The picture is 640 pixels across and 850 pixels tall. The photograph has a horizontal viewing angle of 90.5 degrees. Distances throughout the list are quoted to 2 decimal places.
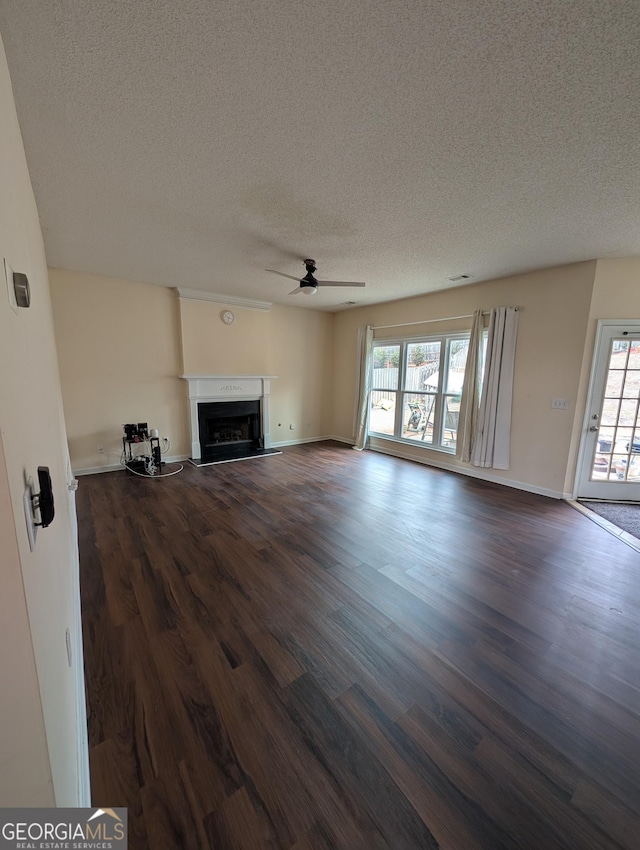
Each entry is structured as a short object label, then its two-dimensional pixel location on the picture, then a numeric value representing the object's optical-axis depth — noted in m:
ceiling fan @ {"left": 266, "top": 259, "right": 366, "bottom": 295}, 3.27
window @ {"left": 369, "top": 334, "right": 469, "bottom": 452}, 4.84
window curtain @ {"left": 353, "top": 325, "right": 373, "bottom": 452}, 5.78
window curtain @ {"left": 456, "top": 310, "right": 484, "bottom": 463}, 4.29
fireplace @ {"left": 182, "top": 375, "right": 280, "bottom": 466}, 5.13
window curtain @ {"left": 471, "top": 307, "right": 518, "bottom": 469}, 3.99
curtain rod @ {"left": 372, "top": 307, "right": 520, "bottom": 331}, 4.43
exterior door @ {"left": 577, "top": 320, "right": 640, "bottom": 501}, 3.41
